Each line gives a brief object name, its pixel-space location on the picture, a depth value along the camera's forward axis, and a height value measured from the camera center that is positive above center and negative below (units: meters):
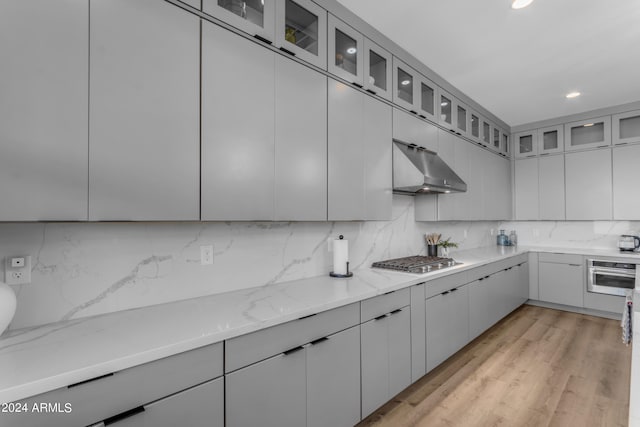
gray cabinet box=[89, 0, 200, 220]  1.25 +0.45
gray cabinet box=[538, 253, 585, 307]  4.25 -0.84
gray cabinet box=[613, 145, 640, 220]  4.12 +0.46
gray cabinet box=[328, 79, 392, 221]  2.19 +0.47
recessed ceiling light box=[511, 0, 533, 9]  2.11 +1.45
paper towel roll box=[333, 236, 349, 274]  2.40 -0.29
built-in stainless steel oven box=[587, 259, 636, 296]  3.88 -0.74
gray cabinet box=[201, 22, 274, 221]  1.55 +0.47
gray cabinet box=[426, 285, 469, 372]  2.54 -0.92
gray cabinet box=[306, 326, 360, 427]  1.65 -0.89
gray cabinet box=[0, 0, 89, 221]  1.07 +0.38
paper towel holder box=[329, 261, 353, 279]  2.40 -0.43
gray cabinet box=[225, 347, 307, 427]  1.33 -0.79
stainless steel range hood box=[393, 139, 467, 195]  2.62 +0.39
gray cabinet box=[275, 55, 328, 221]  1.85 +0.46
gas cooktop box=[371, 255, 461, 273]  2.61 -0.41
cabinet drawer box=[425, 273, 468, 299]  2.52 -0.56
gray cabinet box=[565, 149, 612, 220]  4.30 +0.46
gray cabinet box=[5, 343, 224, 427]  0.95 -0.60
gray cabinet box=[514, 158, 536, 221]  4.92 +0.45
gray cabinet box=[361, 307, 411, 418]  1.96 -0.92
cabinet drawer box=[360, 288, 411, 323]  1.95 -0.56
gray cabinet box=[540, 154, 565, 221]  4.67 +0.45
